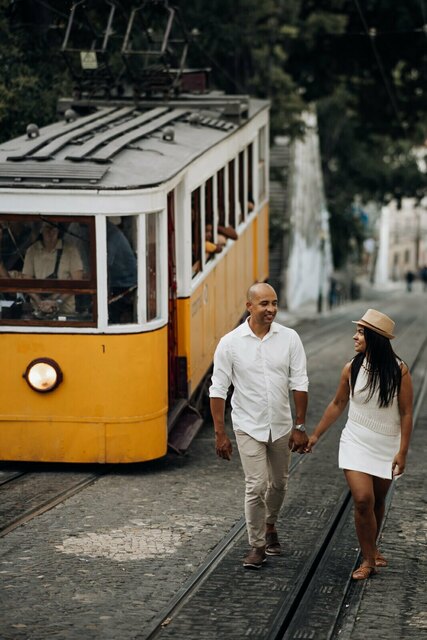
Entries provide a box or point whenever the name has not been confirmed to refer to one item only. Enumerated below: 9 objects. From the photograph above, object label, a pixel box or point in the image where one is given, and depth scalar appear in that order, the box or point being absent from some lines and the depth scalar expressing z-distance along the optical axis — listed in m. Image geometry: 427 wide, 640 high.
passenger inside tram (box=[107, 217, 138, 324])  10.20
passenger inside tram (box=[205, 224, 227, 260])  12.62
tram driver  10.19
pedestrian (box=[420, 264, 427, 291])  73.16
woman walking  7.63
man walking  7.81
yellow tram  10.15
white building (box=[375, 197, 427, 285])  92.06
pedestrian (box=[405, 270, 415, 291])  70.88
